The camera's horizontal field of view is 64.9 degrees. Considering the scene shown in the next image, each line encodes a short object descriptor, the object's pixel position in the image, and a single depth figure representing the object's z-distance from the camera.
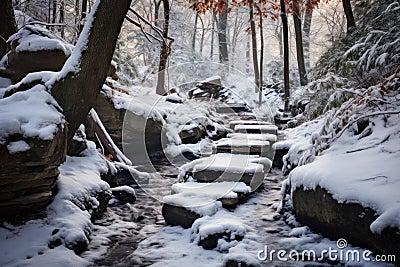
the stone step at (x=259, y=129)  9.02
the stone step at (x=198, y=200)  4.26
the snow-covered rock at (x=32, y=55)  6.01
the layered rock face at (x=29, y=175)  3.47
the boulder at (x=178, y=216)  4.23
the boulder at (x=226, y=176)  5.26
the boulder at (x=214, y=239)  3.58
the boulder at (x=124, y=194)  5.52
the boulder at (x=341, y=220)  2.59
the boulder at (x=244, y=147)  6.71
